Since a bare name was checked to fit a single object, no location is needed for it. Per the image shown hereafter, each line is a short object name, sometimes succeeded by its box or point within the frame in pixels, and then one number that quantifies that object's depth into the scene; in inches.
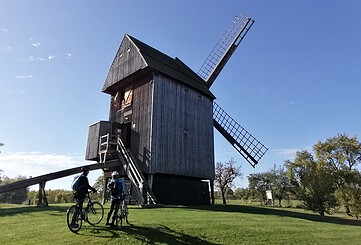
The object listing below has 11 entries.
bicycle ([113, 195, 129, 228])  354.0
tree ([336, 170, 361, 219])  1003.9
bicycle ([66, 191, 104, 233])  332.5
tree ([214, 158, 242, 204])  1621.6
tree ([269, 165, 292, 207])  2048.1
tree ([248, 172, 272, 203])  2185.0
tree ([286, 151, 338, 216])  910.4
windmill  730.8
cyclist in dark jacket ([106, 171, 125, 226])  356.2
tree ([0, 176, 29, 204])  2398.4
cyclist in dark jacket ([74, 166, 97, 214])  346.9
